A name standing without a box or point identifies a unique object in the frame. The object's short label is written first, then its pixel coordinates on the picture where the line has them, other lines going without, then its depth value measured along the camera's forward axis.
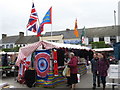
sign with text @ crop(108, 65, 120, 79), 6.78
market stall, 8.10
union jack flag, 10.13
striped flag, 9.36
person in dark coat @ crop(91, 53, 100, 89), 7.64
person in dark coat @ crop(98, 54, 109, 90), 7.07
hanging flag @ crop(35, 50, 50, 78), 8.27
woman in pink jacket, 7.26
